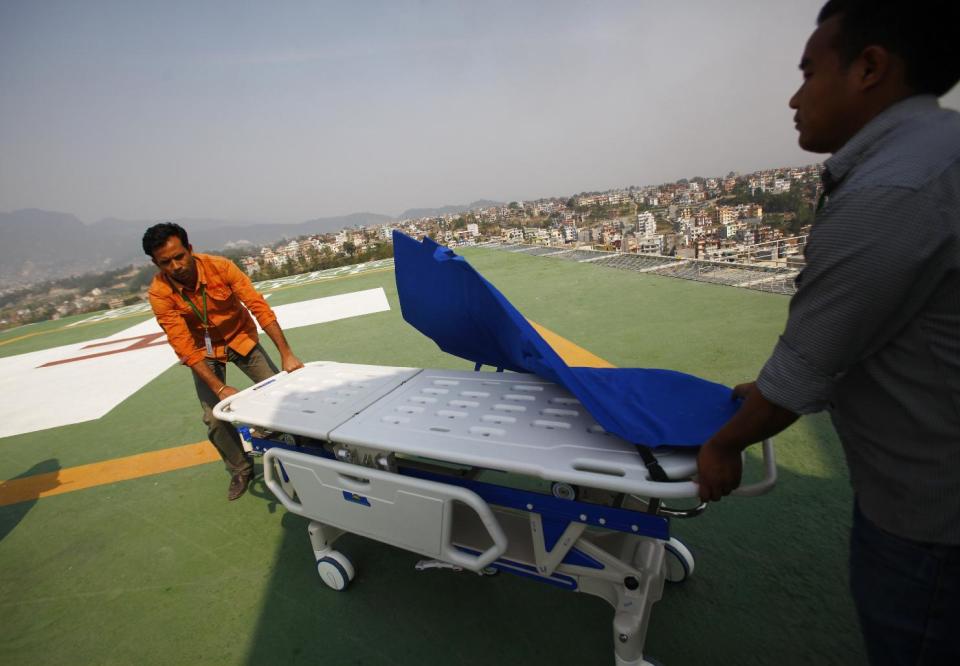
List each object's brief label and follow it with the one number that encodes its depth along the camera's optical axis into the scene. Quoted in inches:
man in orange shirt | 99.4
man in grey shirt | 27.7
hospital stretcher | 49.3
